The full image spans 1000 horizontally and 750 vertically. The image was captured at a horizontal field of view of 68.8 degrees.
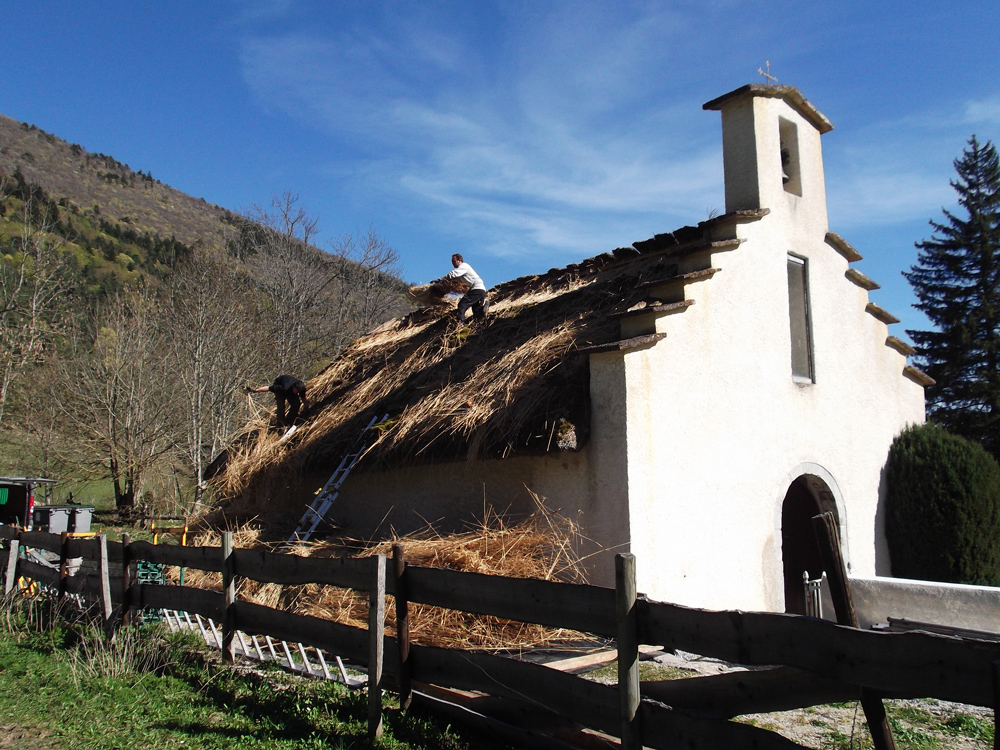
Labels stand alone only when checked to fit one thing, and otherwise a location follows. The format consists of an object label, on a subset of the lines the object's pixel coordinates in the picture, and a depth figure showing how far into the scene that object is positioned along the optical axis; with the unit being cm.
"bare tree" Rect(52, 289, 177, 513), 2278
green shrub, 939
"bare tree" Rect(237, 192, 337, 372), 2995
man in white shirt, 1166
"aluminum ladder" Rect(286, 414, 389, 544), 916
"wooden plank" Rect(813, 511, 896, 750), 304
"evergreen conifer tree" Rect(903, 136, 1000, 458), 2530
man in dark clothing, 1171
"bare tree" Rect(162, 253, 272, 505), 2316
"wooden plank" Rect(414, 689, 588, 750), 399
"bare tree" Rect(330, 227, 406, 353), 3328
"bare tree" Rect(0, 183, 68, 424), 2205
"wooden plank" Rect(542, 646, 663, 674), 574
